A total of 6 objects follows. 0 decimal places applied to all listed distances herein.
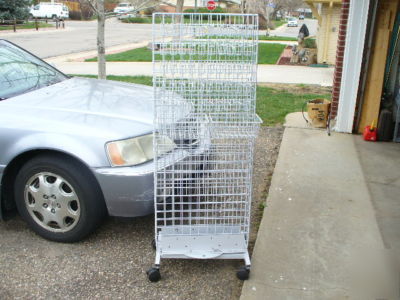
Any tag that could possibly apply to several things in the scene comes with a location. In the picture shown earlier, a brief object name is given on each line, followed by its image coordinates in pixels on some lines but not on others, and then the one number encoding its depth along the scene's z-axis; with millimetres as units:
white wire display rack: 2887
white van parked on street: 46344
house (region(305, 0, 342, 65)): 14984
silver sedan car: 3166
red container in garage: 6062
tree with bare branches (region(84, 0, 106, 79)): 6367
